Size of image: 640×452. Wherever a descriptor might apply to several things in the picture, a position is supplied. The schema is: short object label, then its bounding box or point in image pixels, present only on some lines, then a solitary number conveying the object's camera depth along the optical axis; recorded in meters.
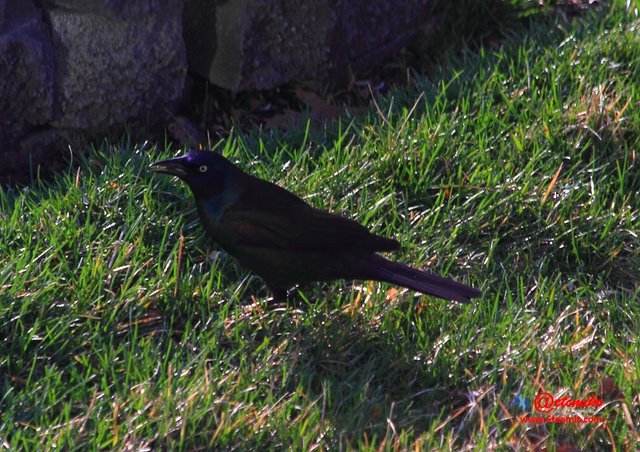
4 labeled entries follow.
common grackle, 7.29
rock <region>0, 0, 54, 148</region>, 8.58
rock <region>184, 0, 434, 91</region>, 9.62
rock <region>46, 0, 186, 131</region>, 8.91
